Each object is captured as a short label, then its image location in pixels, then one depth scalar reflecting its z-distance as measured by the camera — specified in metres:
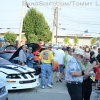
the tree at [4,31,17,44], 39.12
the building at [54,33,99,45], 80.54
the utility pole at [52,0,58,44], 31.46
